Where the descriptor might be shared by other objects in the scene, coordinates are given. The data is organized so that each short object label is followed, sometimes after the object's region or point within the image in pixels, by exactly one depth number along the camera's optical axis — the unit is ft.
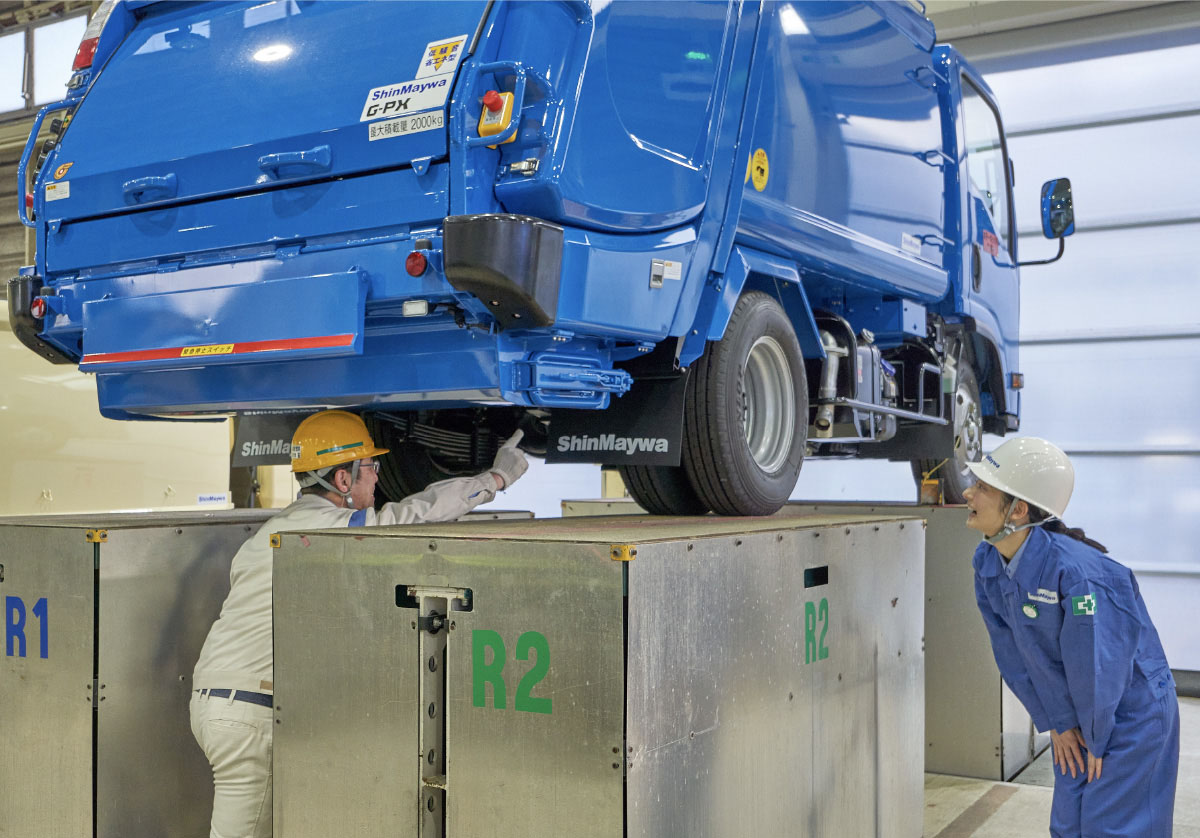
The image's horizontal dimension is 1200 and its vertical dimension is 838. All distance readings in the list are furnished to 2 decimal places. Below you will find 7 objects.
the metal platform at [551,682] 8.70
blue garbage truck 10.40
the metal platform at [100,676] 12.52
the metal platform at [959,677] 19.79
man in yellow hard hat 11.75
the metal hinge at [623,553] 8.59
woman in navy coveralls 11.89
